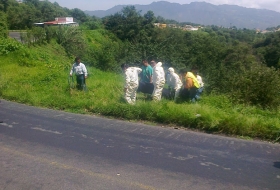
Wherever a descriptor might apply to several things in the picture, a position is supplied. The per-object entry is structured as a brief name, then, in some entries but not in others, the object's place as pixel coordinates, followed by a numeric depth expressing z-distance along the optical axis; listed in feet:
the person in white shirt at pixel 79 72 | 43.55
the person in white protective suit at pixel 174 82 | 38.24
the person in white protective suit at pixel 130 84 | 37.01
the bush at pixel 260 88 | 36.19
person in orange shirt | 36.55
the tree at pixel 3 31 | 90.16
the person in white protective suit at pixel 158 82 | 38.04
